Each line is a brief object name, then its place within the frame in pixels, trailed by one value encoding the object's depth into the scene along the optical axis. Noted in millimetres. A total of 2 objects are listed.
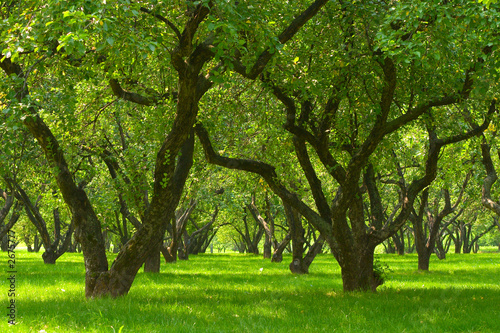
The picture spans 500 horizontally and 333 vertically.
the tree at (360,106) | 19172
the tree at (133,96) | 17953
